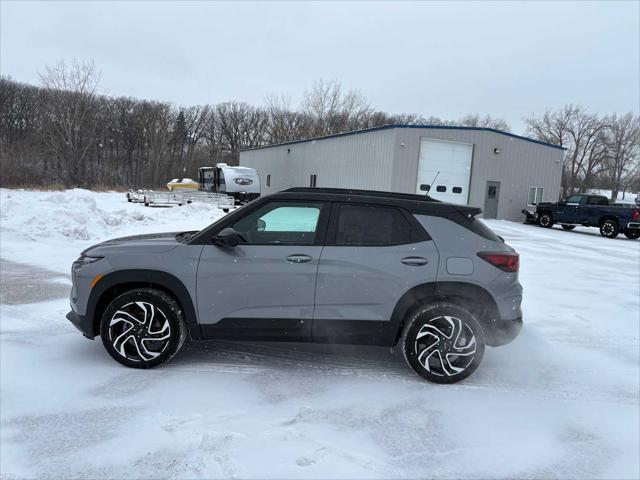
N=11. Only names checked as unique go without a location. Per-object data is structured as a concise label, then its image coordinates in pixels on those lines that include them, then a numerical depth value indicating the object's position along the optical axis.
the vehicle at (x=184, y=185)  42.32
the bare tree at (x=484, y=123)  74.81
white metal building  25.05
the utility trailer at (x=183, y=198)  25.05
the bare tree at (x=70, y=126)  43.16
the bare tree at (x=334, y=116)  56.97
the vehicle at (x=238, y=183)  30.83
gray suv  3.96
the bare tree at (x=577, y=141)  64.88
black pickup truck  20.73
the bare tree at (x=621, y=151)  65.31
